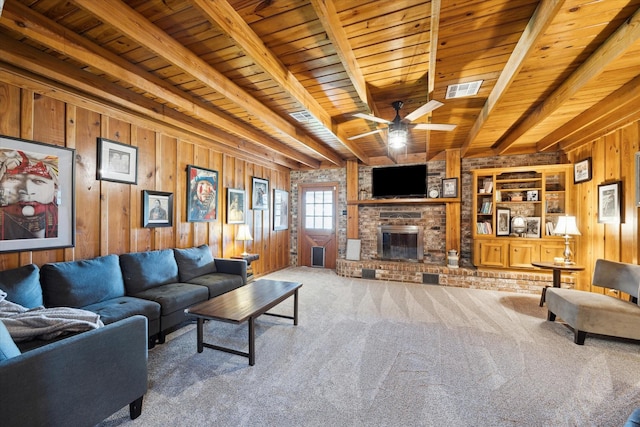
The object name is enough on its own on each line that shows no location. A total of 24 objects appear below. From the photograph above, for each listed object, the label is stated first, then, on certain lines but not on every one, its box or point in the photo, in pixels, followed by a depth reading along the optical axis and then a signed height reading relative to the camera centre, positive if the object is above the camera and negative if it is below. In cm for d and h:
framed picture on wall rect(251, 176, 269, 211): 553 +44
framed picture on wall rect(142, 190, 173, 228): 347 +8
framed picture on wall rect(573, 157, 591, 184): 415 +70
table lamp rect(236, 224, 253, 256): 471 -31
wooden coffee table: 232 -84
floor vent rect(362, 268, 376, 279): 557 -119
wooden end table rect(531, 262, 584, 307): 367 -71
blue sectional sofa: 127 -79
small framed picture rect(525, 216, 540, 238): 493 -20
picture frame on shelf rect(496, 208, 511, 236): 504 -11
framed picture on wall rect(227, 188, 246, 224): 486 +16
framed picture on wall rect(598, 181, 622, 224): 352 +17
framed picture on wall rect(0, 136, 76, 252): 232 +17
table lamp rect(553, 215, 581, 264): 396 -19
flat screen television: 582 +74
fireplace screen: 580 -60
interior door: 663 -27
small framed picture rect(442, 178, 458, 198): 551 +57
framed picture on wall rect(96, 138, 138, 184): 298 +61
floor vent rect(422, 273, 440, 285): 513 -120
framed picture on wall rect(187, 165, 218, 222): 409 +33
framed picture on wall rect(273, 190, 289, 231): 631 +12
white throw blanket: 155 -63
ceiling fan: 293 +104
